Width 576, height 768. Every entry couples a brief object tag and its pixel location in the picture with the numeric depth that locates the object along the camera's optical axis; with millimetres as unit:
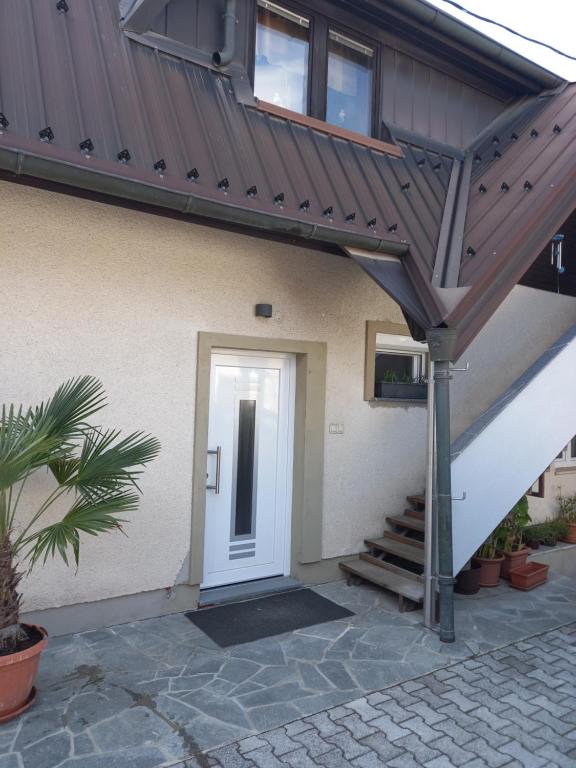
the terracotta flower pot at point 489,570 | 6484
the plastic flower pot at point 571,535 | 8250
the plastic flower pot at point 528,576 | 6469
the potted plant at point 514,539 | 6699
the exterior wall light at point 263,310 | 5824
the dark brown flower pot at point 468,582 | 6168
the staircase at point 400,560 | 5699
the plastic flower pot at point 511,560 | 6684
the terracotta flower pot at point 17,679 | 3514
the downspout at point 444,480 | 4988
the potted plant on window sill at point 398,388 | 6918
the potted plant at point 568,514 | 8265
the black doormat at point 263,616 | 5020
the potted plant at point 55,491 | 3451
